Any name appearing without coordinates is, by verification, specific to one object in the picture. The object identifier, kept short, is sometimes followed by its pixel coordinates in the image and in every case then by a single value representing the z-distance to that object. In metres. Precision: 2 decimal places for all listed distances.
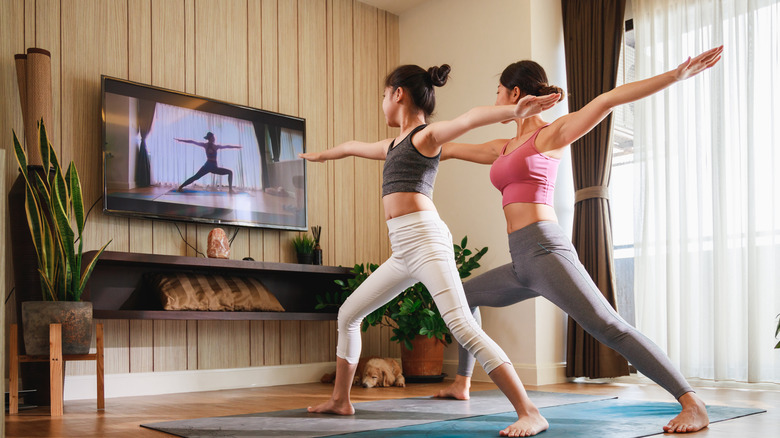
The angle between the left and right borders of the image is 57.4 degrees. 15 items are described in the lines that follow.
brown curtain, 4.02
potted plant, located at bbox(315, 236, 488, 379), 4.12
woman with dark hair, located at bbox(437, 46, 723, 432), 2.21
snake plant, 2.96
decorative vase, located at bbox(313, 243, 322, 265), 4.36
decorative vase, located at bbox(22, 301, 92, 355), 2.87
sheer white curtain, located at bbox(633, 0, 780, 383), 3.59
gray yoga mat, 2.25
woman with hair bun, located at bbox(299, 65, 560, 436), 2.16
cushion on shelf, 3.60
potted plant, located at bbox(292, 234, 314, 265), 4.34
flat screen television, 3.65
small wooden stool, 2.83
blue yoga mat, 2.19
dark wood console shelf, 3.38
